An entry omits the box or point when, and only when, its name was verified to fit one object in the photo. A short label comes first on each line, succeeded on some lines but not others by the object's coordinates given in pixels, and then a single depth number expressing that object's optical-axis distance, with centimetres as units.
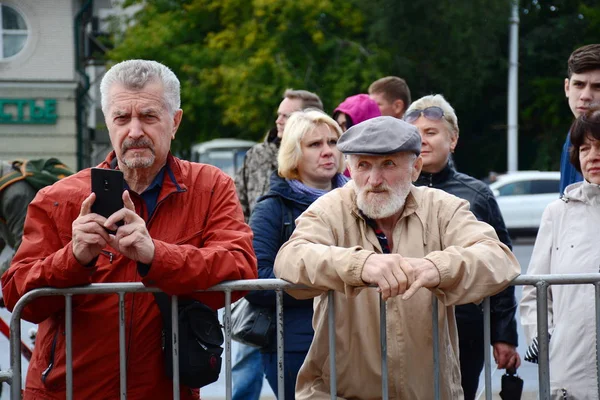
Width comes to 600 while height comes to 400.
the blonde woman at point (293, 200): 817
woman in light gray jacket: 713
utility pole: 5468
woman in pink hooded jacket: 1125
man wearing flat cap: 618
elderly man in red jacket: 644
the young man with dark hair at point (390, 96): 1219
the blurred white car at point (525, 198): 4277
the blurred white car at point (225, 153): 5307
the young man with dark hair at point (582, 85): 889
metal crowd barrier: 636
